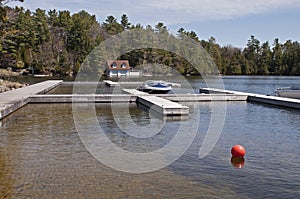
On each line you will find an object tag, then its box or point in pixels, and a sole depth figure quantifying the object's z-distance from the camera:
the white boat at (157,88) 24.50
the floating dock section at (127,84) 33.75
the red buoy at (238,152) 8.18
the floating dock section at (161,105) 14.29
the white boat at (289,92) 20.66
